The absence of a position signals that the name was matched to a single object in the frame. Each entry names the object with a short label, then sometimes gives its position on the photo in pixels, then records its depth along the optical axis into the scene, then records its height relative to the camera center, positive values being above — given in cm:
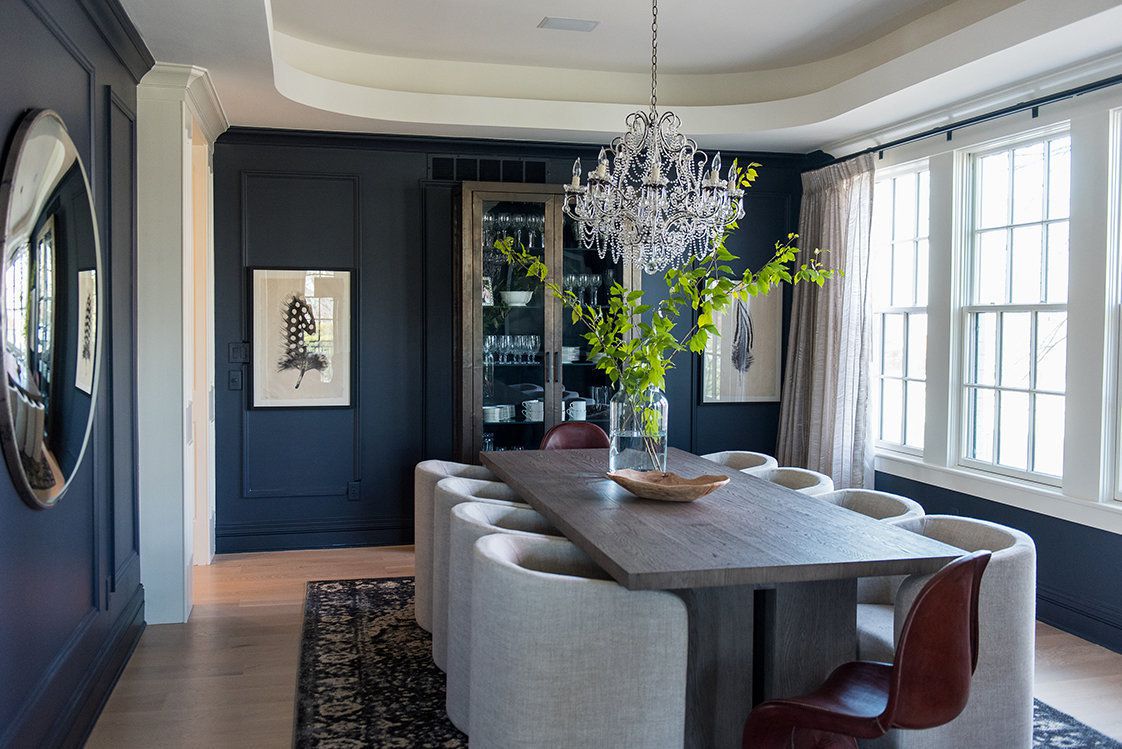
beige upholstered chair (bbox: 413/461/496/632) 404 -75
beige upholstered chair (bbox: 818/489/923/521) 330 -56
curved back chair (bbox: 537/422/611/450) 495 -46
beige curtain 549 +11
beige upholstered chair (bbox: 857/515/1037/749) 258 -86
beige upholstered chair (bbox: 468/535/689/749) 237 -79
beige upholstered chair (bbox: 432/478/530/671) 355 -74
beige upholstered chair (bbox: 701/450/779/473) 434 -52
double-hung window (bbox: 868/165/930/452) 537 +28
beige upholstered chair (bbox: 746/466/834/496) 377 -54
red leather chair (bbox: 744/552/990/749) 214 -76
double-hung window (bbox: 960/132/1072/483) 439 +21
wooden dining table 237 -56
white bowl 571 +30
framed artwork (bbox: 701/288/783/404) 635 -3
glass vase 341 -30
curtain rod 401 +115
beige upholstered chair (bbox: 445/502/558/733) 300 -82
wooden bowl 327 -48
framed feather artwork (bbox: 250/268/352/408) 564 +5
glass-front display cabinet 561 +13
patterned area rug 310 -126
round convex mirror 232 +10
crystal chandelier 400 +64
